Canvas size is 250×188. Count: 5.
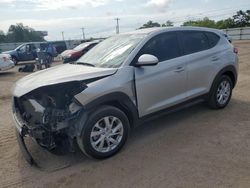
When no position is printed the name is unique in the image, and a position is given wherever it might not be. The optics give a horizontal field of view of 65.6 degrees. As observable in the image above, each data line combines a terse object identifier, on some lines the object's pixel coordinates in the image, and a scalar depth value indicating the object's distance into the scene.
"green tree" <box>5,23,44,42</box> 51.86
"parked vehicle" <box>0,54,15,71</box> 10.26
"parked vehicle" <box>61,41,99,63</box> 11.44
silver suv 2.60
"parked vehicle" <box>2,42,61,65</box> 15.48
